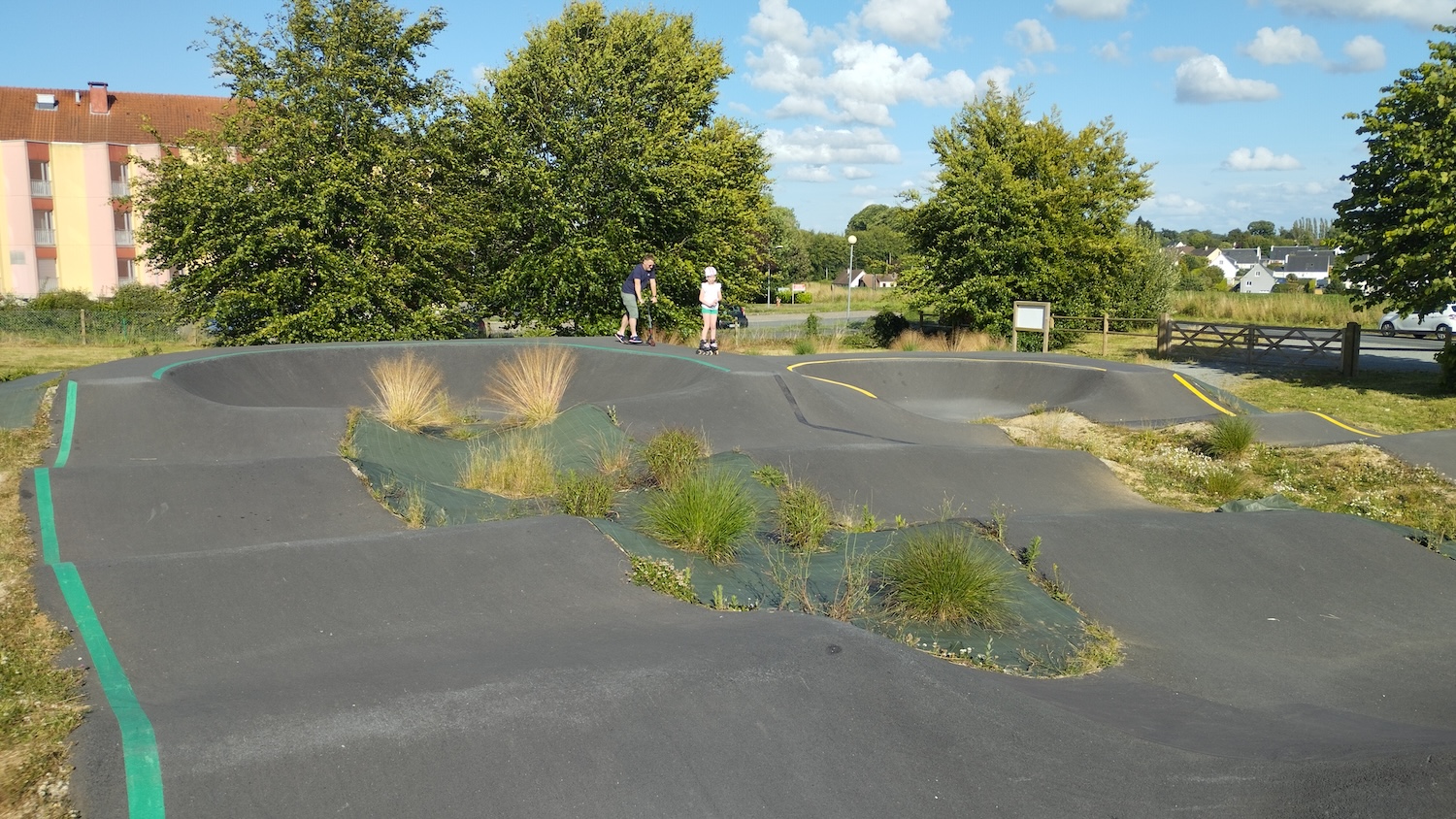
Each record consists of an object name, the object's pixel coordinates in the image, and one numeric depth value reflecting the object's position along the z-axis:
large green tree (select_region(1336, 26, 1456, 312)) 18.09
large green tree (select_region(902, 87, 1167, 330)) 28.20
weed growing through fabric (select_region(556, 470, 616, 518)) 9.00
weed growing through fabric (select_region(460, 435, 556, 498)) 10.14
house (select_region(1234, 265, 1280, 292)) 109.44
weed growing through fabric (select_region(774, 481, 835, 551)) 8.98
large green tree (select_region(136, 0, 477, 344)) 19.77
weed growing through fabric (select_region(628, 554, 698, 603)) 7.03
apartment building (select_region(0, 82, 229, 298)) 50.44
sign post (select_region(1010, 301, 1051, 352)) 26.25
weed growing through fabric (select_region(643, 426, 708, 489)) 10.29
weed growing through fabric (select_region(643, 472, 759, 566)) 8.02
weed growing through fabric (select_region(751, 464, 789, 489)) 10.68
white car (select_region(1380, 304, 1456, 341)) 30.92
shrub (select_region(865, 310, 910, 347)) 30.67
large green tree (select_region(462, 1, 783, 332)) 22.92
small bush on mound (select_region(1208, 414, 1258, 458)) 14.27
